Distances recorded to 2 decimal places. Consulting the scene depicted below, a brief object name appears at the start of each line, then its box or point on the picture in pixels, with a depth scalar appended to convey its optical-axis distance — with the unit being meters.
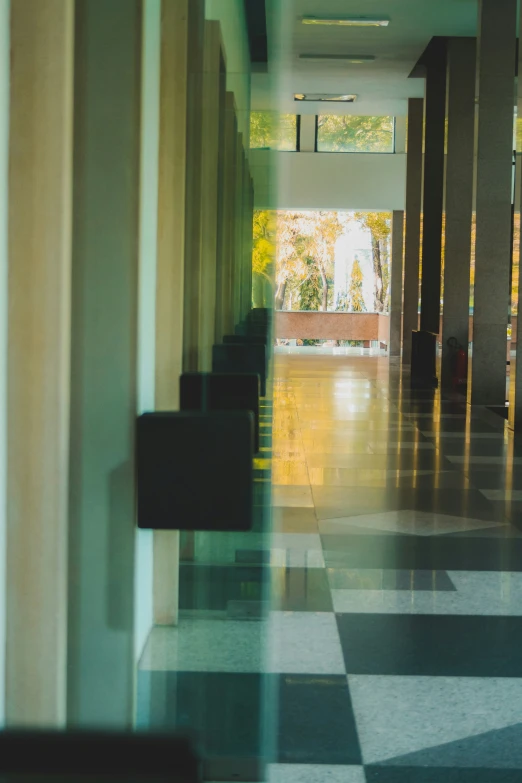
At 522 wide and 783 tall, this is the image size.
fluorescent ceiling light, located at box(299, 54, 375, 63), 17.10
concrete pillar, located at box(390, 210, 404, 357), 23.10
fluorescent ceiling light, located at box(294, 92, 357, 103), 20.64
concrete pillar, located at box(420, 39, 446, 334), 16.78
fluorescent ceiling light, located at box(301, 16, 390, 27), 14.77
